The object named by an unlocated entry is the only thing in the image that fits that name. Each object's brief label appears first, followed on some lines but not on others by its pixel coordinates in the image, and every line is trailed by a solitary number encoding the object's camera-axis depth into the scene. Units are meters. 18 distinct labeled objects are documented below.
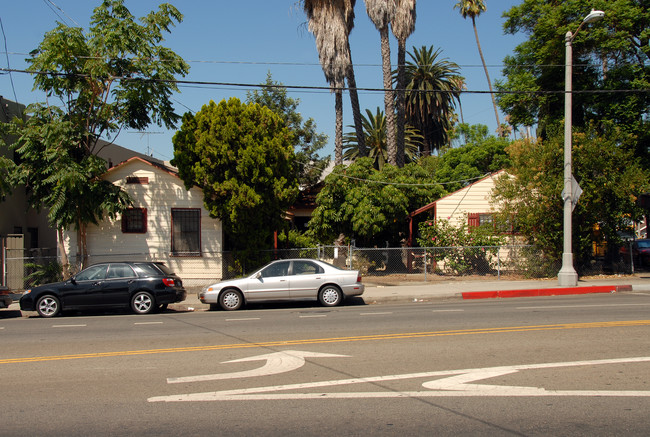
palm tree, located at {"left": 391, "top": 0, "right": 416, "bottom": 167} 28.25
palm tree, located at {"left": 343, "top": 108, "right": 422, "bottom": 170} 42.12
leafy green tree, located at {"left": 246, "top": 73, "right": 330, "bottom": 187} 33.34
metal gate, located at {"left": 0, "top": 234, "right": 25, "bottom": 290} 19.74
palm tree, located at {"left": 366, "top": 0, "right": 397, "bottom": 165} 28.16
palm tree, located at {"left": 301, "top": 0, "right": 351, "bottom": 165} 29.09
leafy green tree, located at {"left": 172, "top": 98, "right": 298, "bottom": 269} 19.02
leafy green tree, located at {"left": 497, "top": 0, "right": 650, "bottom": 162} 22.98
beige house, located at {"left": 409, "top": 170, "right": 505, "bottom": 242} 23.69
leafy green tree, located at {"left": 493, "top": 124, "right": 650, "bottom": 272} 20.14
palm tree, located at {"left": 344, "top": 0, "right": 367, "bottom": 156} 30.31
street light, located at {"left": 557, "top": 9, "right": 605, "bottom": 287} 18.25
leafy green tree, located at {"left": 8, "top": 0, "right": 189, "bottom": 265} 17.92
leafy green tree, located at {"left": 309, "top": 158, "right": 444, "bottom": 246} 22.62
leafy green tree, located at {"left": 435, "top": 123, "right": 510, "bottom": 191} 35.16
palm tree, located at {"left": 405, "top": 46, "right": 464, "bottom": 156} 46.69
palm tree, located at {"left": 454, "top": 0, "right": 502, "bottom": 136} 51.03
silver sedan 15.15
